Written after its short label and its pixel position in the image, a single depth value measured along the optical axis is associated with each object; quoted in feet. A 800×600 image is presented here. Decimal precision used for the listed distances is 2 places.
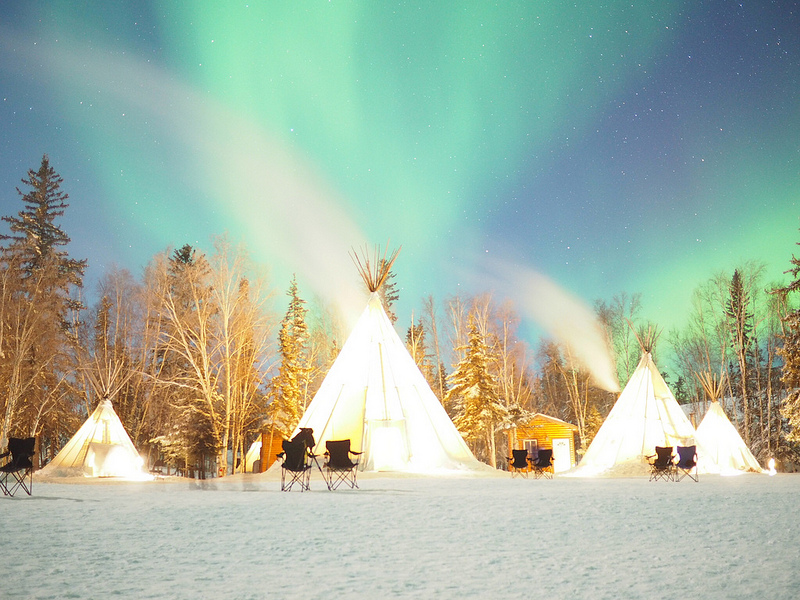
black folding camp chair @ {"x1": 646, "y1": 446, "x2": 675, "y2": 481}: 42.37
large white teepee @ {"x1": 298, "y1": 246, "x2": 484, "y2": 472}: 44.70
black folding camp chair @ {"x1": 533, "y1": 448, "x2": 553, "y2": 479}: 48.70
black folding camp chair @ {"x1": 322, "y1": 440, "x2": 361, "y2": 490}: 33.81
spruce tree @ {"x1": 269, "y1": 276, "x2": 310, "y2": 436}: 90.84
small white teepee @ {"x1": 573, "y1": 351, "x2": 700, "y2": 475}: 54.03
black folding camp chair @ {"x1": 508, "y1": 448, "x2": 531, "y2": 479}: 46.65
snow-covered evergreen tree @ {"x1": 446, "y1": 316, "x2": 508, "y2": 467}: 83.20
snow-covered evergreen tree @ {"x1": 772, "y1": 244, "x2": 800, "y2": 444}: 59.41
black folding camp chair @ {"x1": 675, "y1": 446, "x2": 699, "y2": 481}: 41.42
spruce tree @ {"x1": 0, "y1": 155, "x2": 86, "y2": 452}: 67.97
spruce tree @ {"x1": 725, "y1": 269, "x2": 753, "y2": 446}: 85.97
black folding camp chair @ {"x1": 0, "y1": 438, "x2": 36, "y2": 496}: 29.73
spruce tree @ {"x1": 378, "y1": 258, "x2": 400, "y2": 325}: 122.52
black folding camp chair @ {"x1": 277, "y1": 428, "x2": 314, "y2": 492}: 33.29
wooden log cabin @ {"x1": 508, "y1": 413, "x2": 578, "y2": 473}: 97.35
